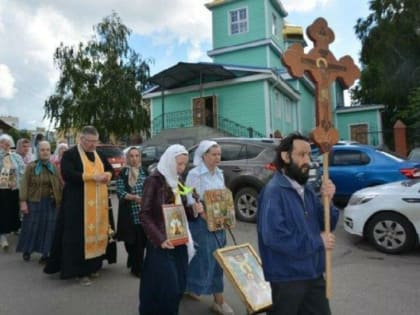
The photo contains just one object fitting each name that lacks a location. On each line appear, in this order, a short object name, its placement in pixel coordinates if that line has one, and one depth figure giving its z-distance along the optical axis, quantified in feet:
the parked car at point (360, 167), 30.81
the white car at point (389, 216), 21.47
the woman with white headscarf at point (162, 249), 11.80
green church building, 75.00
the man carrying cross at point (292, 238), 8.66
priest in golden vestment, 17.56
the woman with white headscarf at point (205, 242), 14.32
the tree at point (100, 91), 100.27
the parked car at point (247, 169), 29.09
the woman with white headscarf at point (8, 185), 24.30
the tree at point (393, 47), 92.99
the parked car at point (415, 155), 38.86
